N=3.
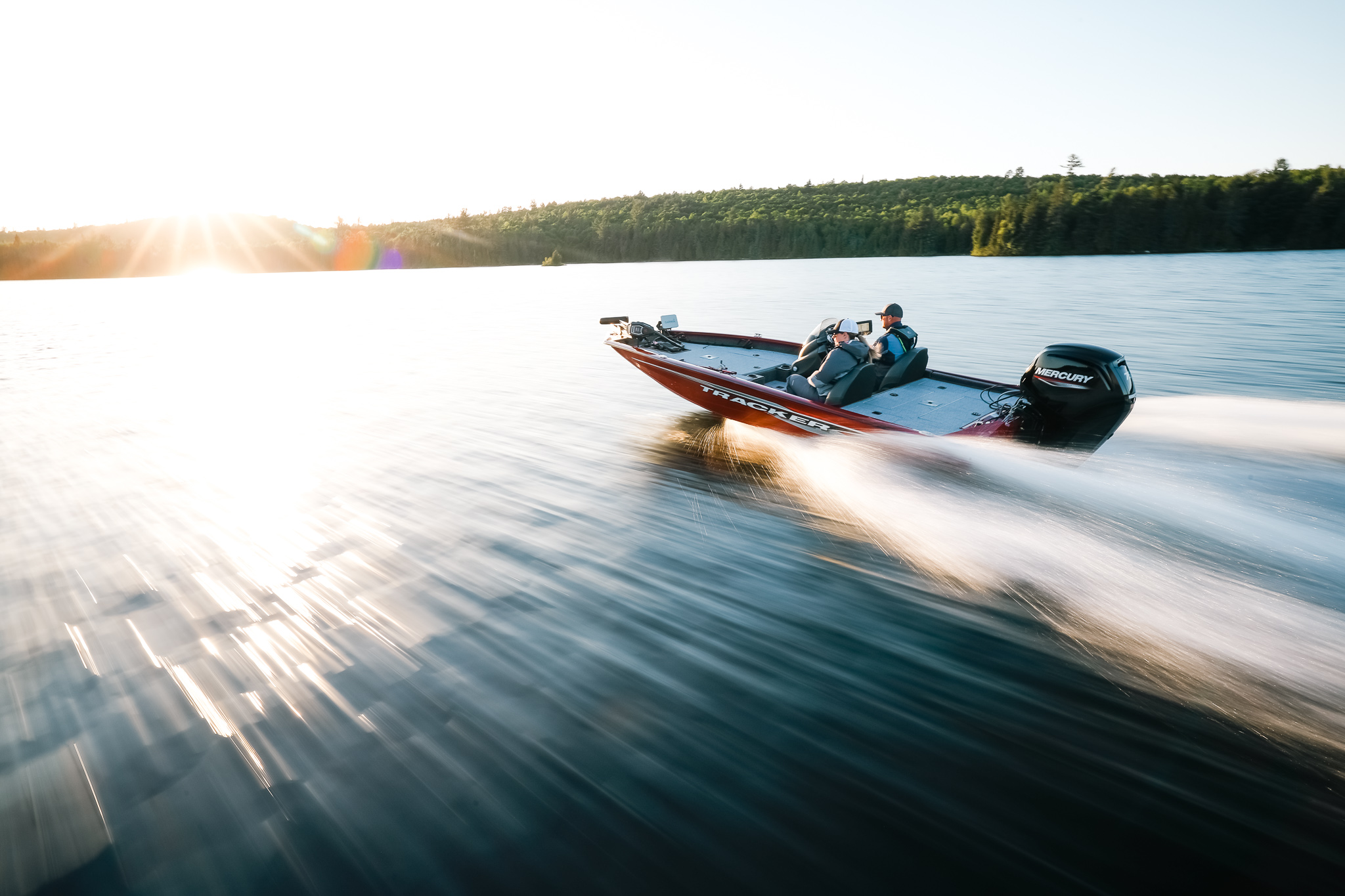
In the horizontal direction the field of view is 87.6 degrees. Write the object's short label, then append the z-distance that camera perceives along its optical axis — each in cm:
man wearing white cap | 754
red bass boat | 605
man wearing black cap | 802
